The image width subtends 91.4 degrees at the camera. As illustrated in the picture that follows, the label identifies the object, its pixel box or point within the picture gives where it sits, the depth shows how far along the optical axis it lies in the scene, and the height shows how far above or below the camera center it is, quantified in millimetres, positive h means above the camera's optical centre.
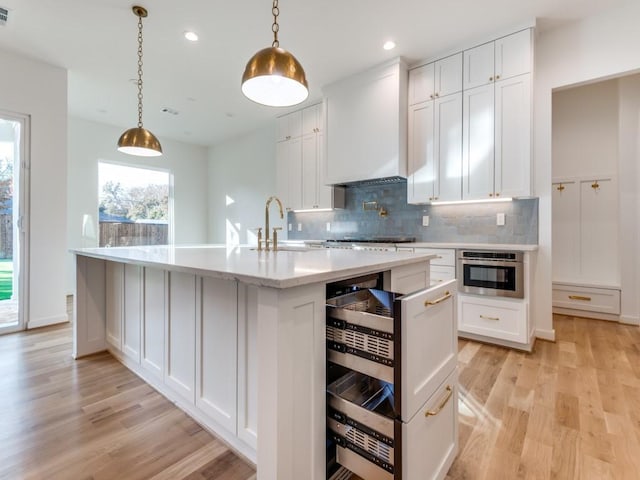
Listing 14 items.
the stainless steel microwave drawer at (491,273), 2643 -292
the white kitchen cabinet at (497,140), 2793 +940
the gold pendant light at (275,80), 1595 +907
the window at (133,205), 5332 +629
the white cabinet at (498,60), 2758 +1673
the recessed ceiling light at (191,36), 2893 +1914
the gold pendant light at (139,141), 2506 +802
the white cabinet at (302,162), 4371 +1151
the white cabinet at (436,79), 3150 +1690
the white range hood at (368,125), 3396 +1330
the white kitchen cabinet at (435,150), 3178 +952
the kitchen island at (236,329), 1025 -435
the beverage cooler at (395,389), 1008 -578
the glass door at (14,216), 3250 +248
